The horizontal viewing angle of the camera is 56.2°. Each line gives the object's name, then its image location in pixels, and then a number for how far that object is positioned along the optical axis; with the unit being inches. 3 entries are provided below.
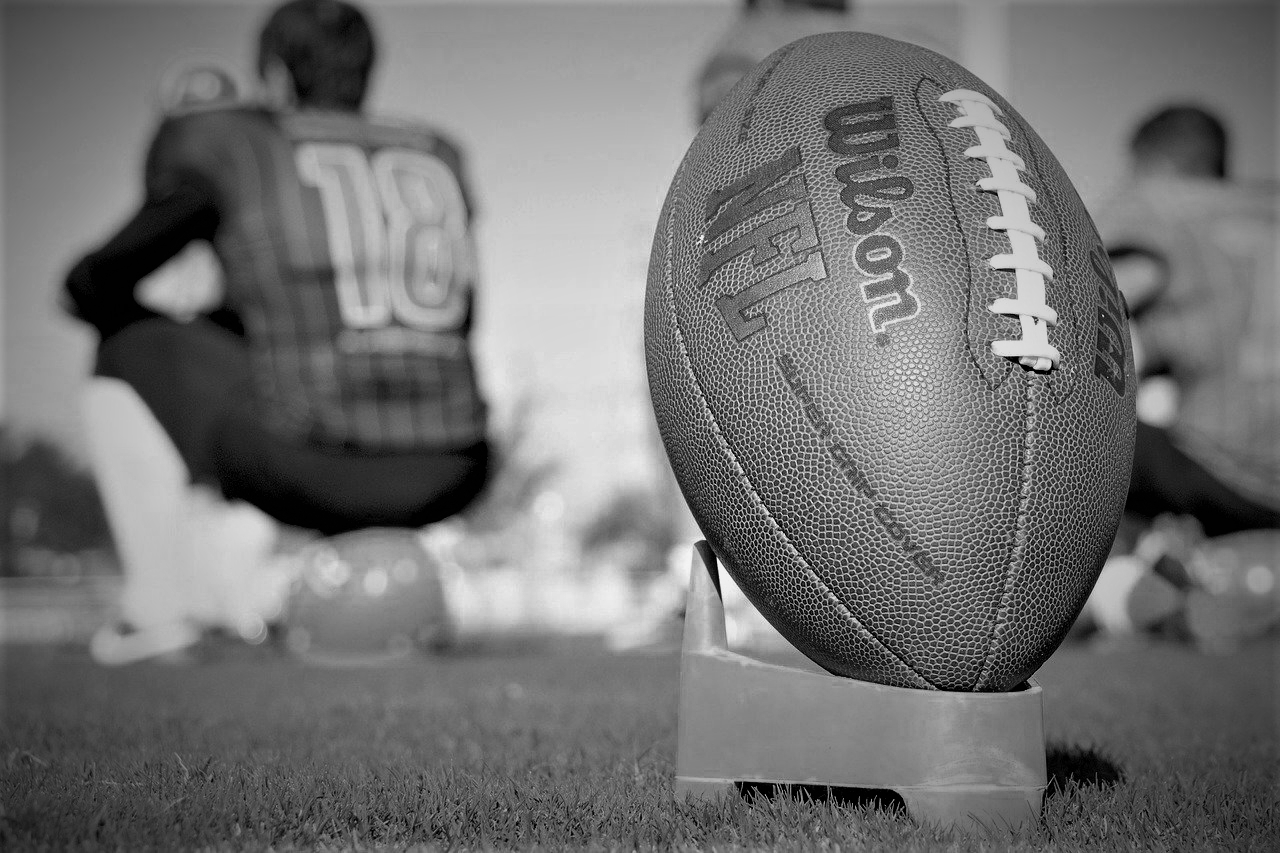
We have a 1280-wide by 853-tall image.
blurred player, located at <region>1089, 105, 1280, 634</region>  224.8
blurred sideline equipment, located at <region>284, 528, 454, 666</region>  181.8
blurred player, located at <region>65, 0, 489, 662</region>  187.2
